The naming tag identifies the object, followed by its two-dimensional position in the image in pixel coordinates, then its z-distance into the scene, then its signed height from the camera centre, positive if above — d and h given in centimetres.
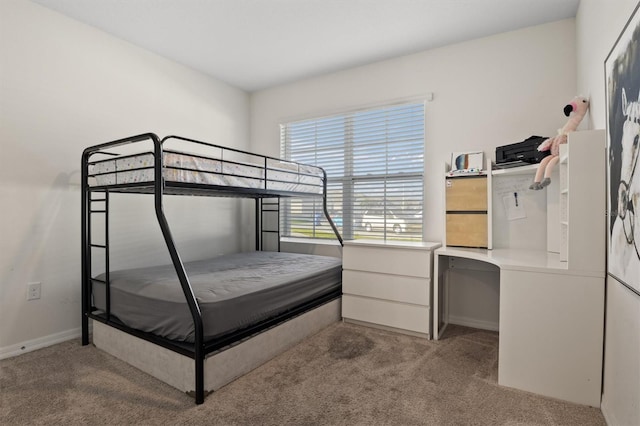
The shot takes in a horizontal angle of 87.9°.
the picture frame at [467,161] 270 +43
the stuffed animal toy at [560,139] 200 +46
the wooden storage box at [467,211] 260 +2
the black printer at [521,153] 227 +43
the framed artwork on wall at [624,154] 121 +24
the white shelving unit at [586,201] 165 +6
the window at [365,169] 315 +44
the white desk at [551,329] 167 -61
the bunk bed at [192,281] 177 -45
